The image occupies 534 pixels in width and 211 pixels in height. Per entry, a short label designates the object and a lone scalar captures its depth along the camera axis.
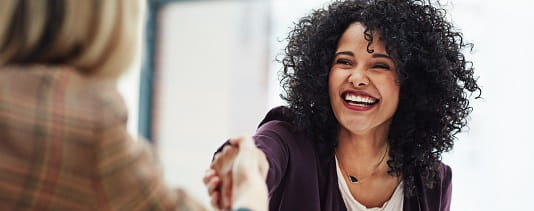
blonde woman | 1.07
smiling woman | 1.86
